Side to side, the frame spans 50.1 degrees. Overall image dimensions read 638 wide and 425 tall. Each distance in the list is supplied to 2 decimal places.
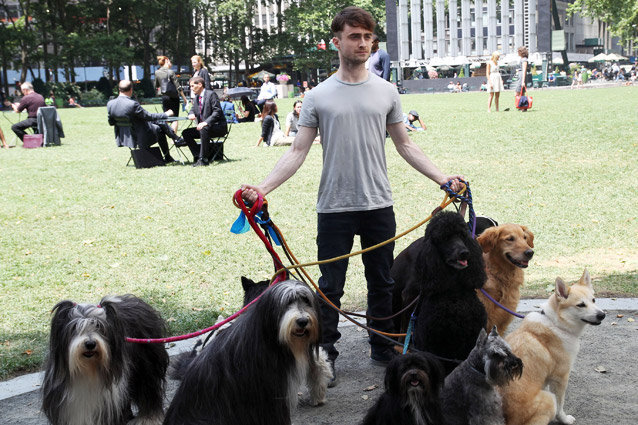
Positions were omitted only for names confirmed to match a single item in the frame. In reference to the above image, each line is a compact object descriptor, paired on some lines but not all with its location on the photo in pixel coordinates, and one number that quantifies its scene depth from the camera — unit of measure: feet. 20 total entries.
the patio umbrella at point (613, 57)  288.34
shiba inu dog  13.43
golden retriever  16.28
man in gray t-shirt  15.15
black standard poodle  13.93
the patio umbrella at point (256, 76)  227.87
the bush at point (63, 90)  176.96
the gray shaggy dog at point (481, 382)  11.89
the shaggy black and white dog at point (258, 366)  11.23
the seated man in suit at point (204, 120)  48.39
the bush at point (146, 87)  211.41
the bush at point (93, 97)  178.70
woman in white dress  77.25
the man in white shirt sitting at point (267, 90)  78.12
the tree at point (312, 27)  250.16
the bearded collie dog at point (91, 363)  11.44
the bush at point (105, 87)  202.49
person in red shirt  68.94
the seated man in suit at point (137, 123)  49.21
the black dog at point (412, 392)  11.44
